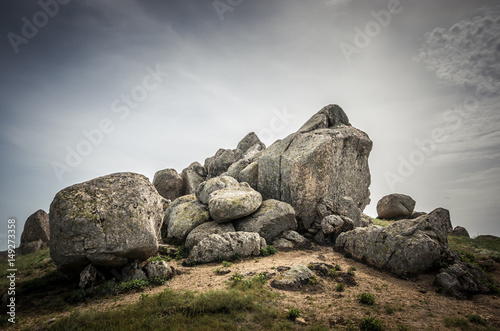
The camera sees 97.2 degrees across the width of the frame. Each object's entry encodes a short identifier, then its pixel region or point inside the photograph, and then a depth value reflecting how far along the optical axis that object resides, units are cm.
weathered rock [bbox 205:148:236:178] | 4348
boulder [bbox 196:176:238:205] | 2519
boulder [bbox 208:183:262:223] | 2086
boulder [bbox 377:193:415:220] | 4000
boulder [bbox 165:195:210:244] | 2152
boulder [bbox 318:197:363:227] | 2503
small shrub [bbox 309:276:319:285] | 1304
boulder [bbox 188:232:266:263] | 1723
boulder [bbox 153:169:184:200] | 4128
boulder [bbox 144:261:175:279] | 1395
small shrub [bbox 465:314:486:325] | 915
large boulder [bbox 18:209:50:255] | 3162
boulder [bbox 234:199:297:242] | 2155
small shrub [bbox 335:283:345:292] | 1248
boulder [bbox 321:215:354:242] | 2241
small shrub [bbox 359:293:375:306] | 1090
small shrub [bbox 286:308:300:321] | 941
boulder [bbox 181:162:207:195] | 4269
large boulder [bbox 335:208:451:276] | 1446
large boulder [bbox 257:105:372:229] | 2522
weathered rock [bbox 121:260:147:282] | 1344
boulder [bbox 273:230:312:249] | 2093
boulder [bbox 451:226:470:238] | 3478
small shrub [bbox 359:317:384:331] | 861
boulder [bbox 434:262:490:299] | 1216
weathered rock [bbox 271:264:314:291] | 1252
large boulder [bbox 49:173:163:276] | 1234
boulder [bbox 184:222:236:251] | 1972
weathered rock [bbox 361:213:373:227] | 2957
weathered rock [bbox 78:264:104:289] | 1245
